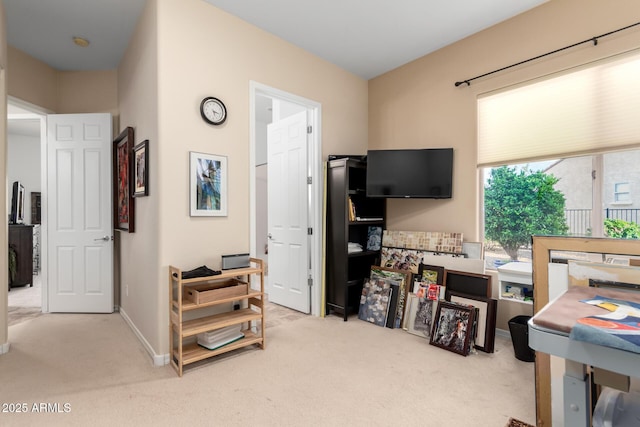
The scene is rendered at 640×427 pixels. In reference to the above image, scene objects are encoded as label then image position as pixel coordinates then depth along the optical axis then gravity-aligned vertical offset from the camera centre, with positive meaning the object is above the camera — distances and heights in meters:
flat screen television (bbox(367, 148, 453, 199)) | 3.35 +0.40
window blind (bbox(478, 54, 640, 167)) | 2.43 +0.80
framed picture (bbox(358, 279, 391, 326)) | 3.36 -0.96
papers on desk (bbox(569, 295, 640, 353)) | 0.87 -0.33
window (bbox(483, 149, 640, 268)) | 2.49 +0.09
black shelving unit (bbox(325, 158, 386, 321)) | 3.51 -0.21
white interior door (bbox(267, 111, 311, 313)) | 3.73 -0.03
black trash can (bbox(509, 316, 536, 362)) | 2.50 -1.02
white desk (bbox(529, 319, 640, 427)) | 0.88 -0.42
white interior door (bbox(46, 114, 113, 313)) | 3.79 -0.05
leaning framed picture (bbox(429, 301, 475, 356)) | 2.65 -0.98
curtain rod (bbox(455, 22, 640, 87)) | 2.41 +1.32
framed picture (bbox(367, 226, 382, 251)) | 3.90 -0.33
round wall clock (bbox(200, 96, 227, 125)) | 2.69 +0.84
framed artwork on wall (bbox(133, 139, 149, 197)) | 2.67 +0.36
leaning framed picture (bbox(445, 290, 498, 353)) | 2.66 -0.91
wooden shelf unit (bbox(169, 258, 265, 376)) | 2.31 -0.85
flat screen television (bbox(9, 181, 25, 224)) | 5.48 +0.08
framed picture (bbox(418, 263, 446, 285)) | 3.18 -0.62
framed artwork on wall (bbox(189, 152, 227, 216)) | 2.63 +0.22
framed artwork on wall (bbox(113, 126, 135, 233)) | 3.12 +0.30
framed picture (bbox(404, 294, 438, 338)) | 3.02 -0.99
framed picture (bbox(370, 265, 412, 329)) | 3.29 -0.85
